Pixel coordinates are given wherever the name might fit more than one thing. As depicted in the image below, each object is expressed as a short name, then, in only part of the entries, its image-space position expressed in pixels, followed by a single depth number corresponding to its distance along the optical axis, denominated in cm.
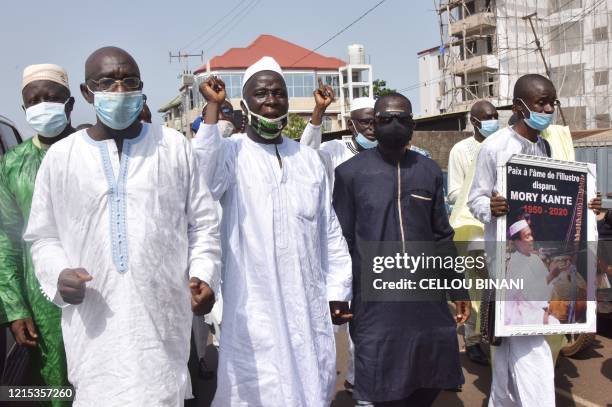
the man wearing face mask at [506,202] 403
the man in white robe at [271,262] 338
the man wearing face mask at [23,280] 344
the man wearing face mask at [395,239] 370
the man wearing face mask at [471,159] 598
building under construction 4138
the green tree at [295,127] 4856
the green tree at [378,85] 5775
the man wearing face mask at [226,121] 585
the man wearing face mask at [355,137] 528
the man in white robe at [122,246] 281
